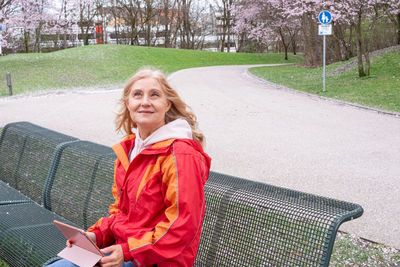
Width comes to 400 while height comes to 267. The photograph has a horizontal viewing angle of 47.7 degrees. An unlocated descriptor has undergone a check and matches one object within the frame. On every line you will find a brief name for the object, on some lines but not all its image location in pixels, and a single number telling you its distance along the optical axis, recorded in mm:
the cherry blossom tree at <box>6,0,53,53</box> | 30684
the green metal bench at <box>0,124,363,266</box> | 2355
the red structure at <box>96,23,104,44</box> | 44538
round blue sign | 15812
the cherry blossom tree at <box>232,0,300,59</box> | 36438
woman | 2160
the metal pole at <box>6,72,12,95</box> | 17484
